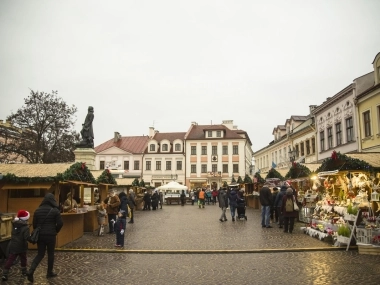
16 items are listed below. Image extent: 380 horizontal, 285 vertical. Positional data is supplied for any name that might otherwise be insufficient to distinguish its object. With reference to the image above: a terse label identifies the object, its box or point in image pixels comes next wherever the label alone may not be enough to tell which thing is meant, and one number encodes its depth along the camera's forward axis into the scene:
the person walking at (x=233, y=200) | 18.31
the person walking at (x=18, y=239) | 7.11
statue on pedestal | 21.28
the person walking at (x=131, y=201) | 17.58
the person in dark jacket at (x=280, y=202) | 15.53
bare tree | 31.17
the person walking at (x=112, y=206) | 13.59
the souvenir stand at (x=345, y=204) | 10.46
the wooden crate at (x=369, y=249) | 9.59
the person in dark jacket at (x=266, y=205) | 15.58
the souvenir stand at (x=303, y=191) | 16.58
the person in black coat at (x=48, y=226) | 7.30
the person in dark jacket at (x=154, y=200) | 29.47
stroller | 18.91
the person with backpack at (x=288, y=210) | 13.80
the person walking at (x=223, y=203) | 18.31
